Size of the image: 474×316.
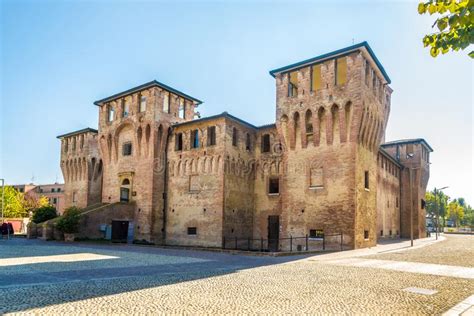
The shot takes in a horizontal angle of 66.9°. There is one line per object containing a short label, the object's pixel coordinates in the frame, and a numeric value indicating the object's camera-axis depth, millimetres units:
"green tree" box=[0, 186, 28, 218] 59888
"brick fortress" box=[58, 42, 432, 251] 23547
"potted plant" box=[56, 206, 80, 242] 28688
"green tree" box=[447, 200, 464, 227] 95812
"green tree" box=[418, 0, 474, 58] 3938
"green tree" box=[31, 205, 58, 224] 34750
